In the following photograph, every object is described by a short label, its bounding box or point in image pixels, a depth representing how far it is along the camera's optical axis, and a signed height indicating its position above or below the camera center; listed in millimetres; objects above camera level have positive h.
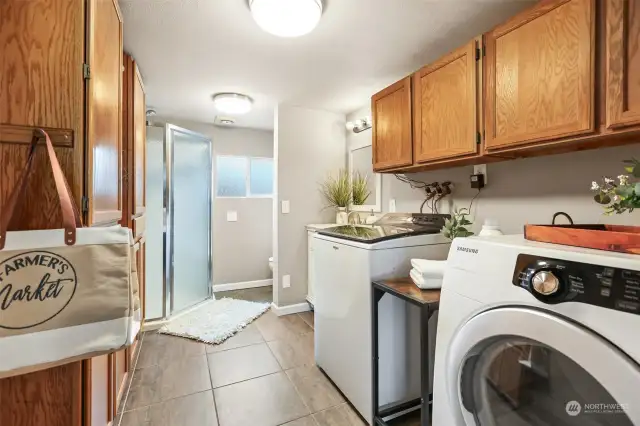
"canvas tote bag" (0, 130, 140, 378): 733 -211
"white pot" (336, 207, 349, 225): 3031 -34
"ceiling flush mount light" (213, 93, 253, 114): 2654 +1053
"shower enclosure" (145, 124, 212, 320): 2713 -68
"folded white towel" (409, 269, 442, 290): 1314 -324
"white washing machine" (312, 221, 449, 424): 1503 -579
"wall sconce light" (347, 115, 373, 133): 2840 +913
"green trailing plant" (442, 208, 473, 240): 1556 -90
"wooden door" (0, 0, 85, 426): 851 +287
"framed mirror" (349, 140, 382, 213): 2842 +440
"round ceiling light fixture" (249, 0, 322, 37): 1365 +984
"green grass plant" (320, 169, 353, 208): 3058 +256
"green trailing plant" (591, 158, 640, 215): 781 +51
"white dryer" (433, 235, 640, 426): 563 -290
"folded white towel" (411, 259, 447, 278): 1313 -259
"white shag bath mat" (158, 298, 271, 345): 2510 -1054
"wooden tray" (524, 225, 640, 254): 701 -69
